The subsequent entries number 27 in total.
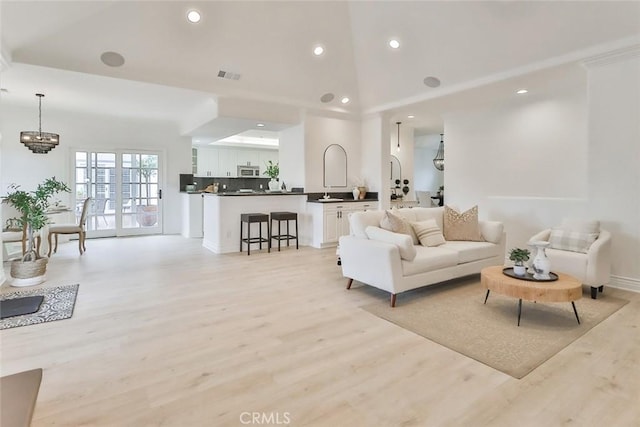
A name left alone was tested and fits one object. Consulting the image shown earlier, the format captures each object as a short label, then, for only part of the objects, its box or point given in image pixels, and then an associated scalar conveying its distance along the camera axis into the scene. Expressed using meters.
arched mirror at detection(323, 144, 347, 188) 7.28
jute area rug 2.48
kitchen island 6.25
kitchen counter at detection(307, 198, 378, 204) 6.70
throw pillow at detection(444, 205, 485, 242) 4.59
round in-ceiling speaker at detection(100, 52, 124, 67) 4.67
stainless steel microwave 11.00
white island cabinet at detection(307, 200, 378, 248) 6.66
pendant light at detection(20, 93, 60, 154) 5.77
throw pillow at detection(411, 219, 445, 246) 4.23
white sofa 3.49
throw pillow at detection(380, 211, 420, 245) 3.99
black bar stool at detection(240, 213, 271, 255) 6.10
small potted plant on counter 7.76
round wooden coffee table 2.81
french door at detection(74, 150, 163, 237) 7.72
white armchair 3.67
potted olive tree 4.17
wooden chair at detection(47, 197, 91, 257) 6.01
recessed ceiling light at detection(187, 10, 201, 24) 4.42
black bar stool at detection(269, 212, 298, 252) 6.41
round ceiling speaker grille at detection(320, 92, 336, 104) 6.69
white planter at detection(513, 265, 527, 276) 3.13
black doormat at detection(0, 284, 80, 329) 3.06
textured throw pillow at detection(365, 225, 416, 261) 3.49
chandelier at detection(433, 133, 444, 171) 9.90
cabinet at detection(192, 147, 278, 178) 10.38
